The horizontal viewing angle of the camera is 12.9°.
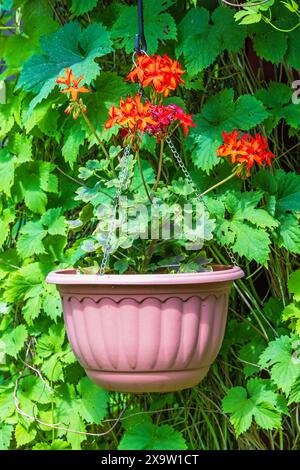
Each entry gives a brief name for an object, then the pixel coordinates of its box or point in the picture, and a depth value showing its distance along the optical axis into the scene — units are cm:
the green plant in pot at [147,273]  178
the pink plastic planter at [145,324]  177
